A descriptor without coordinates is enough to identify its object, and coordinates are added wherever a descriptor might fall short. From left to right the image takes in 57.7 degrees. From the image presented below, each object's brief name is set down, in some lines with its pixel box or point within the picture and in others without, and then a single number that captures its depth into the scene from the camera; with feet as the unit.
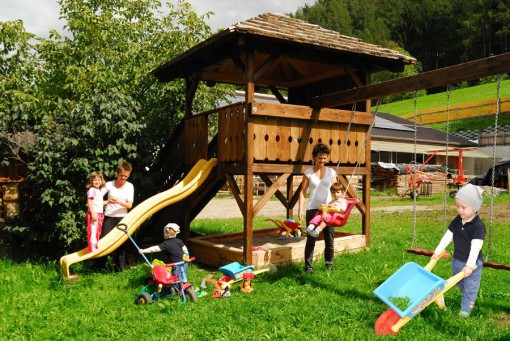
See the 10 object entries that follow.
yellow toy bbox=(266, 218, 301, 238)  33.01
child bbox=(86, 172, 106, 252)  24.22
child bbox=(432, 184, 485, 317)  16.89
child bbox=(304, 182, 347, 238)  21.84
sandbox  26.27
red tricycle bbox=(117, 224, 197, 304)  19.57
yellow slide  23.13
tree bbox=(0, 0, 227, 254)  27.48
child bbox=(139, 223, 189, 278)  20.51
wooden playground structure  25.53
